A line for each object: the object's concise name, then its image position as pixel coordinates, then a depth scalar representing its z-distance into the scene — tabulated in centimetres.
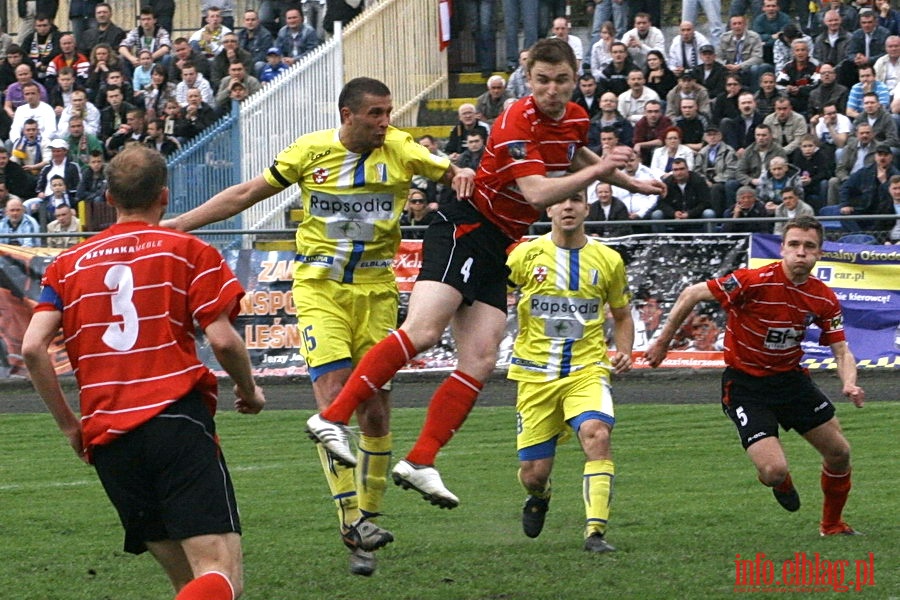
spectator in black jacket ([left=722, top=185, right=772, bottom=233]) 3375
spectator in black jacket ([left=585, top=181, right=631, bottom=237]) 3456
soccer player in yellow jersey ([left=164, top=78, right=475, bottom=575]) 1591
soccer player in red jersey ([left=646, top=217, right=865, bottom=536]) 1748
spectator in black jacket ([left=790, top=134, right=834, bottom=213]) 3481
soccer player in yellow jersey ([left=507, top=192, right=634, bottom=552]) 1803
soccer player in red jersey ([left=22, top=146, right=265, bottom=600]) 1078
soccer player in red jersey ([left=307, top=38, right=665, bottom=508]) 1470
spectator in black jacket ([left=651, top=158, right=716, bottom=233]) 3447
